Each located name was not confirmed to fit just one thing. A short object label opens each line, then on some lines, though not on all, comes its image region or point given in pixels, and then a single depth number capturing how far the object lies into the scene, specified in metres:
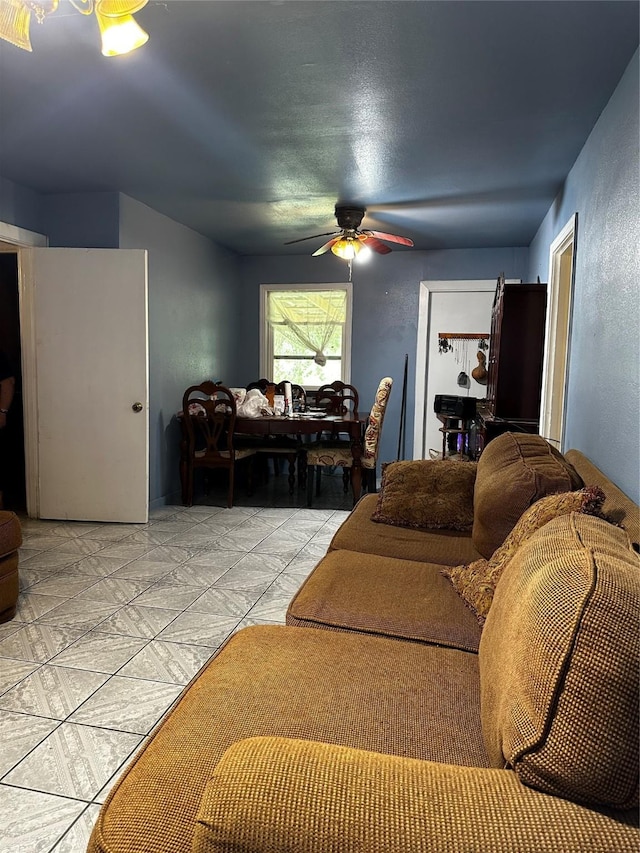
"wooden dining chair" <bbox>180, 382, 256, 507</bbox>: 4.79
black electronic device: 5.05
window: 6.48
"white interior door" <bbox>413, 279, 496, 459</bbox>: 6.04
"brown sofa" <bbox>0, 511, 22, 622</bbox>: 2.56
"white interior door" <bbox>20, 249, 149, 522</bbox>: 4.17
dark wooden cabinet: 3.94
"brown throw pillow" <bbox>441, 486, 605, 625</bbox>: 1.46
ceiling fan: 4.46
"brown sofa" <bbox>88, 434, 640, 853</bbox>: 0.71
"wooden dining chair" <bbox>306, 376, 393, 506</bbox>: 4.77
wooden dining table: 4.80
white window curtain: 6.50
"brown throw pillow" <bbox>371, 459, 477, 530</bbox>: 2.57
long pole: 6.21
